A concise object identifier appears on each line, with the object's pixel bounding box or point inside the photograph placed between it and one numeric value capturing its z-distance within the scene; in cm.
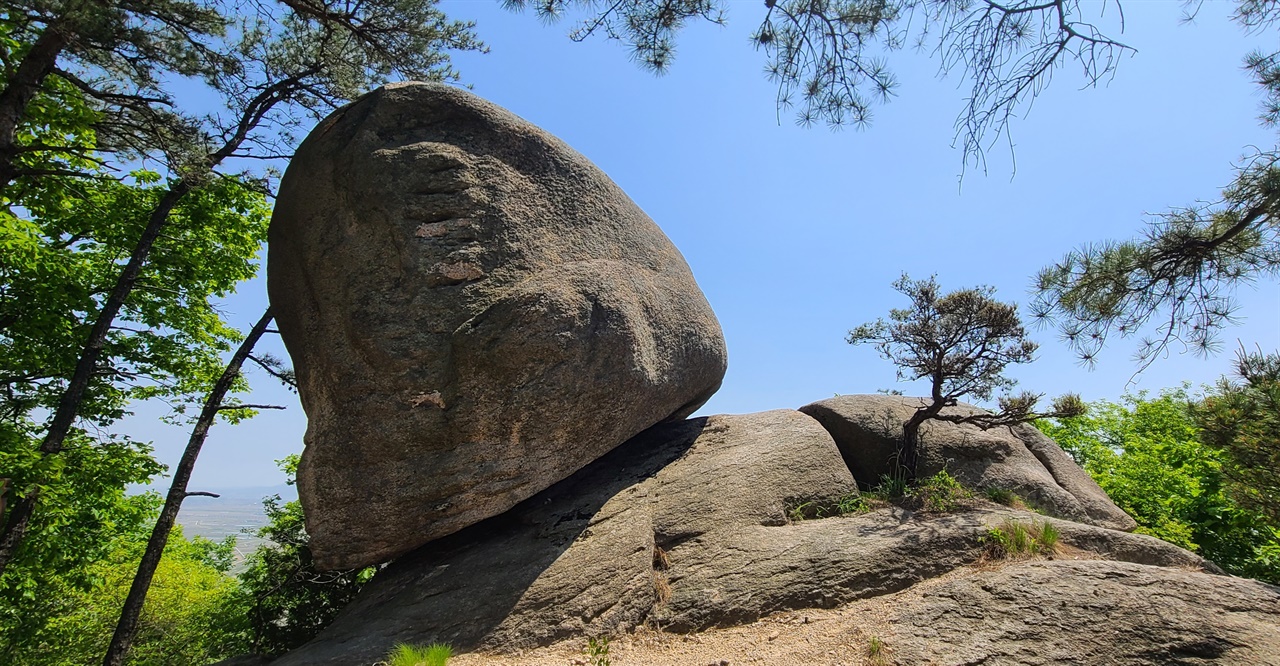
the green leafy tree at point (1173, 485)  1055
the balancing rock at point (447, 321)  586
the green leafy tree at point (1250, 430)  544
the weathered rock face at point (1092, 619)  402
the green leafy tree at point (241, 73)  794
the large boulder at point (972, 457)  729
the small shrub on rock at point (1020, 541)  541
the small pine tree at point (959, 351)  714
